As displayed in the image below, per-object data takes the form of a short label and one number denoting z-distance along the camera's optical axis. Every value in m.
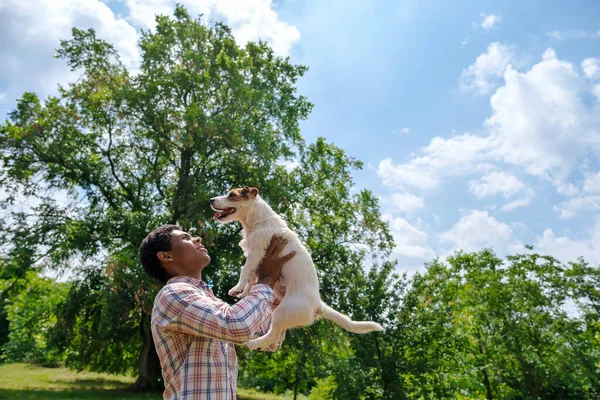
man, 2.24
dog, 3.05
